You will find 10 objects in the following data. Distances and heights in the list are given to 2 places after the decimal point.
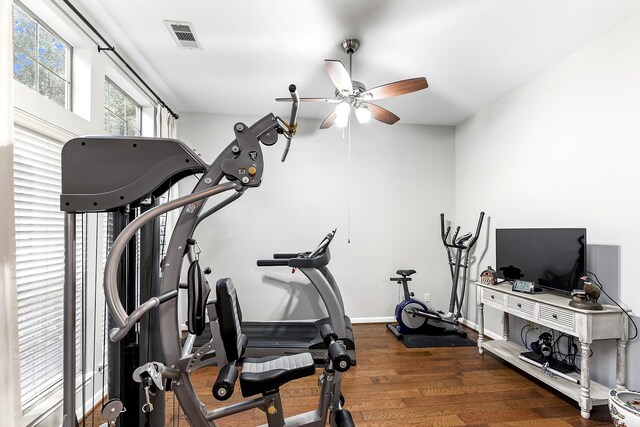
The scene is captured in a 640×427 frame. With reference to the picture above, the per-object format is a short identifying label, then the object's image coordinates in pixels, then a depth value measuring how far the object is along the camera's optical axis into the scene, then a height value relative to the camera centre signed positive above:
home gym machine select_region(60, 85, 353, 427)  1.24 -0.22
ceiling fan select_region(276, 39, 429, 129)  2.21 +0.97
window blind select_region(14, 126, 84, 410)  1.68 -0.28
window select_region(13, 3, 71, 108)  1.77 +0.97
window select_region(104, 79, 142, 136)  2.71 +0.97
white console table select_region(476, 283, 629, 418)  2.13 -0.80
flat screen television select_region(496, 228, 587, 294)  2.43 -0.35
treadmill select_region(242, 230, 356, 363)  2.98 -1.20
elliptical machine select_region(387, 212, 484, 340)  3.69 -1.16
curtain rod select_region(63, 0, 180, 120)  1.92 +1.24
